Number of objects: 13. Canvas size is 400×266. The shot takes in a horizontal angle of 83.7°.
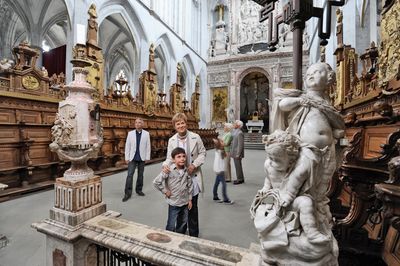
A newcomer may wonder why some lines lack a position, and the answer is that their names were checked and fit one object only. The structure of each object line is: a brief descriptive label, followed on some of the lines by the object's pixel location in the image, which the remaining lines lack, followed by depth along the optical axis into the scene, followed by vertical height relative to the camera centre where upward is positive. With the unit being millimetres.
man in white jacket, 4117 -393
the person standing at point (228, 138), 4832 -173
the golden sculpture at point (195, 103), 16364 +1993
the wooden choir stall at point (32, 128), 4223 +28
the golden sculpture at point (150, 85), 10724 +2195
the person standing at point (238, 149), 5090 -439
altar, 17047 +398
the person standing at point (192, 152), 2424 -249
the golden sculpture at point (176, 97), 13406 +1983
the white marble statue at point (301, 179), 977 -230
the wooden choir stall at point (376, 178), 1481 -312
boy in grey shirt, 2260 -578
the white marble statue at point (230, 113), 17688 +1357
